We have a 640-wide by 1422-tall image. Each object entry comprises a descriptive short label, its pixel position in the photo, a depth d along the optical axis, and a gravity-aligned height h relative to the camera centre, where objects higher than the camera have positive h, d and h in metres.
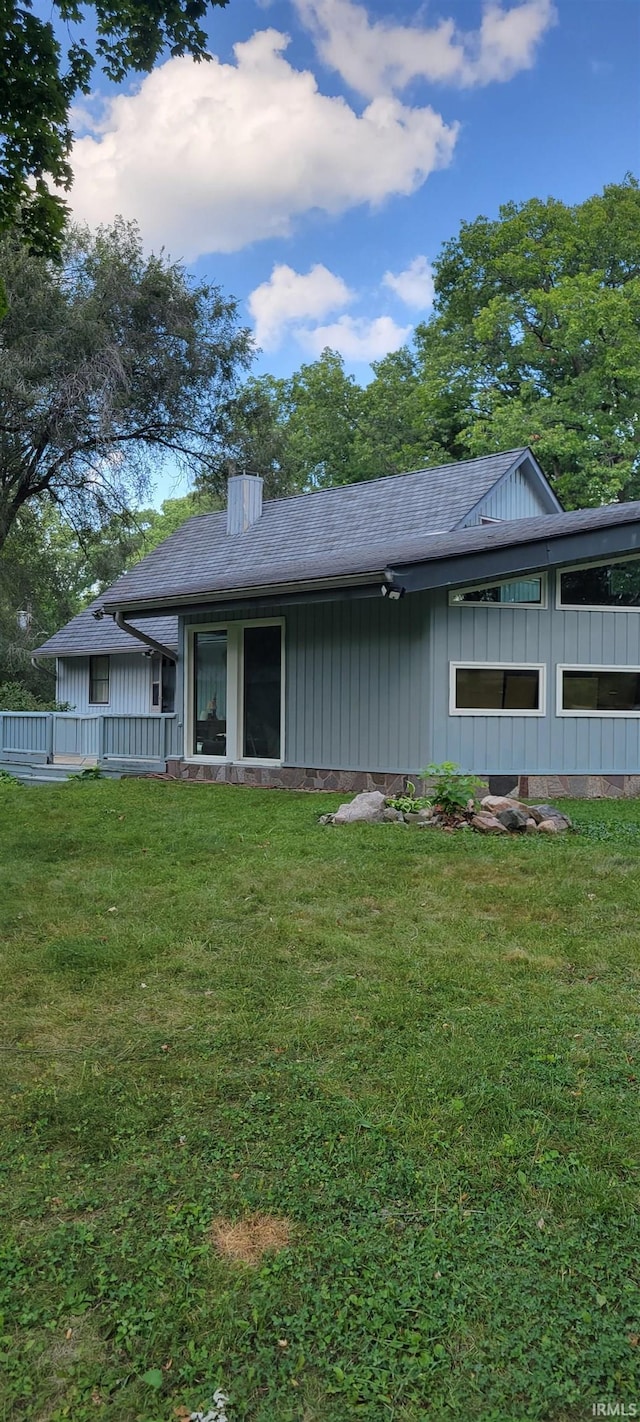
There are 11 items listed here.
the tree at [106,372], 16.69 +7.35
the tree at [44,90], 5.42 +4.10
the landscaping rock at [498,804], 7.91 -0.75
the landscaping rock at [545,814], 7.77 -0.83
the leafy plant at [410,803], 8.25 -0.78
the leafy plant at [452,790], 7.84 -0.61
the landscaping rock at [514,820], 7.58 -0.86
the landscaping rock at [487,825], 7.52 -0.90
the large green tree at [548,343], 21.55 +10.66
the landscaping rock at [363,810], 7.98 -0.83
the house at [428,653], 9.50 +0.86
